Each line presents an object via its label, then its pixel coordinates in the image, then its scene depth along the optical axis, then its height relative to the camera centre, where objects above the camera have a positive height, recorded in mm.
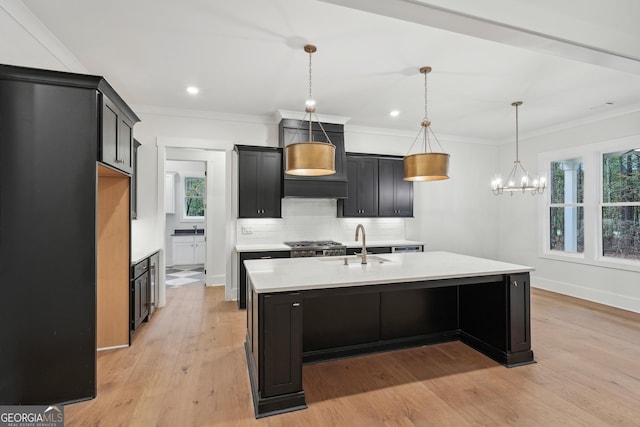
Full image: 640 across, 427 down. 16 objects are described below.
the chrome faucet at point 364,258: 3077 -420
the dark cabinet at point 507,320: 2846 -955
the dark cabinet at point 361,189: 5293 +414
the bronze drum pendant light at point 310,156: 2449 +438
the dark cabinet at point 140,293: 3386 -887
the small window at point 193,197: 8219 +427
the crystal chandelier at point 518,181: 4277 +567
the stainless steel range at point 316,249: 4652 -510
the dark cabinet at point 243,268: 4484 -751
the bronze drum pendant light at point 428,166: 2768 +415
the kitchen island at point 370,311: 2230 -867
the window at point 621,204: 4605 +135
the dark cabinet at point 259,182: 4688 +473
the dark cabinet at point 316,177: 4797 +649
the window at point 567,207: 5281 +117
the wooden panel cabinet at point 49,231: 2113 -117
